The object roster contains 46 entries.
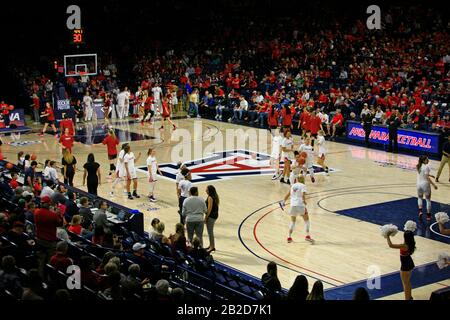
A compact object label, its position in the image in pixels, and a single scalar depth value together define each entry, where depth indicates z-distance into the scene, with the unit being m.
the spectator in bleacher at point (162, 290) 10.45
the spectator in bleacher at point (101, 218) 15.38
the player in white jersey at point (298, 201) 17.05
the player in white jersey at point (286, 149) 23.03
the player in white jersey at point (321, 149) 23.48
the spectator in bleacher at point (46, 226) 13.42
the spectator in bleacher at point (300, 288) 10.75
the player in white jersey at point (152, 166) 20.94
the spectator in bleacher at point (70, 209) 16.33
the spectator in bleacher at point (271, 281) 11.91
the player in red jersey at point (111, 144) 22.95
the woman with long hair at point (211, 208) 16.56
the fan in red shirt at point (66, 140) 23.95
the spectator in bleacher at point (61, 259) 11.66
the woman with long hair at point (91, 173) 20.25
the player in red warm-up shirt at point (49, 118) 32.44
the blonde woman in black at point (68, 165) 21.23
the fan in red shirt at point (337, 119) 30.67
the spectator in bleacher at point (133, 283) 10.45
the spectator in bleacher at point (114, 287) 10.60
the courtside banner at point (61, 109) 34.59
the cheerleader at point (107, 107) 37.34
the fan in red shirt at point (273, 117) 31.19
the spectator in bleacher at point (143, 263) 12.58
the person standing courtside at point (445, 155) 22.92
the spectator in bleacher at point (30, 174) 19.11
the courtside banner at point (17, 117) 34.75
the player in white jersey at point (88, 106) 36.84
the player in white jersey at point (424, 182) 18.67
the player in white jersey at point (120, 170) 21.03
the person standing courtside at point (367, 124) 29.25
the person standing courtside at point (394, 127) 27.84
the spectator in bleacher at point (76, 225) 14.52
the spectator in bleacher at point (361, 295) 9.67
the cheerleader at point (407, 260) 13.41
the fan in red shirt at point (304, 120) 28.99
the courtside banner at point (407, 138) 27.44
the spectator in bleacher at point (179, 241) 14.18
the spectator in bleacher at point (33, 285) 9.75
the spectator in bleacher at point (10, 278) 10.45
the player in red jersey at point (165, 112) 33.34
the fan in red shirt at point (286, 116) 30.70
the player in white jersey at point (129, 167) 20.97
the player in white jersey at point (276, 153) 23.41
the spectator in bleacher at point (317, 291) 10.34
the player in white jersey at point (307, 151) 22.55
